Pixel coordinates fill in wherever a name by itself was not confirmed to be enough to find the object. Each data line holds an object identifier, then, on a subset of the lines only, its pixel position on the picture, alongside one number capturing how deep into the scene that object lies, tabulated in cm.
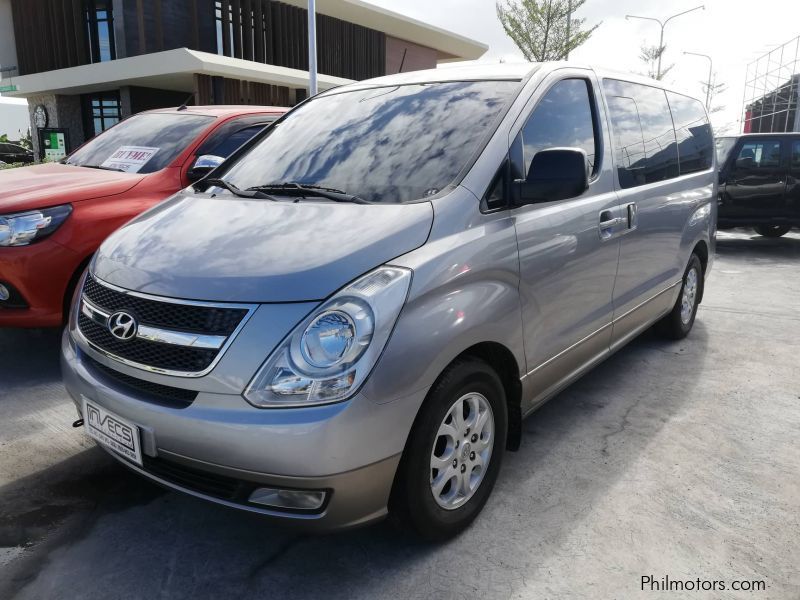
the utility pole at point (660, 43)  3203
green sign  1700
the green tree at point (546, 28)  2603
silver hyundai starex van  191
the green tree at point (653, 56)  3378
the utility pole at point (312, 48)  1237
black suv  932
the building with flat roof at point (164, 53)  1702
